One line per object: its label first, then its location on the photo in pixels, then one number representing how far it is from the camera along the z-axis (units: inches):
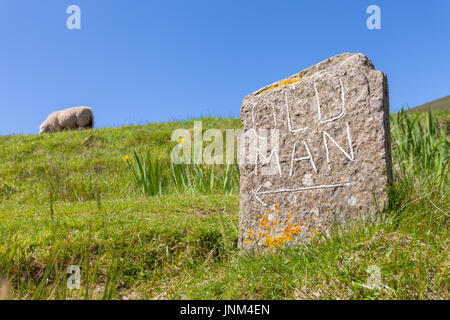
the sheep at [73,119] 553.6
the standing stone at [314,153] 103.3
